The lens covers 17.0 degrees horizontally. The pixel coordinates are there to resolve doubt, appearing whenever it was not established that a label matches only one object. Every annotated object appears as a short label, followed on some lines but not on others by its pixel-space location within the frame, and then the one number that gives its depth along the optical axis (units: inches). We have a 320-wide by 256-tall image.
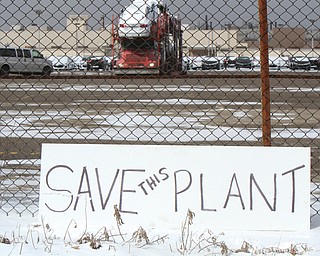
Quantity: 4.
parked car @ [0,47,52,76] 2145.8
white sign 300.4
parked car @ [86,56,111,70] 1923.1
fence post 312.5
